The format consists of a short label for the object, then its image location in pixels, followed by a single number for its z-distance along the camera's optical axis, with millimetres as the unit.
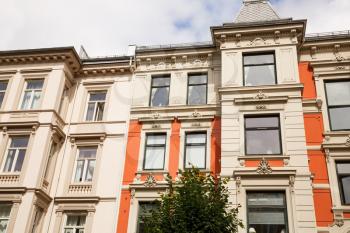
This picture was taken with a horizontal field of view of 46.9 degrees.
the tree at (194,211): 13906
